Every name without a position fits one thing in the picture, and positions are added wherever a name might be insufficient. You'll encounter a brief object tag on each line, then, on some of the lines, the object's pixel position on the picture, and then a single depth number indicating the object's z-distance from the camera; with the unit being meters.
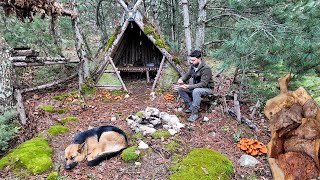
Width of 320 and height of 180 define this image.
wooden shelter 7.49
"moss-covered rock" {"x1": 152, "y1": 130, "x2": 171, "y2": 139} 4.63
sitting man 5.41
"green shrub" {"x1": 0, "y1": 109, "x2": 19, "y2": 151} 4.55
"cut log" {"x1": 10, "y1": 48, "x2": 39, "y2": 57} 6.29
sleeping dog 3.95
